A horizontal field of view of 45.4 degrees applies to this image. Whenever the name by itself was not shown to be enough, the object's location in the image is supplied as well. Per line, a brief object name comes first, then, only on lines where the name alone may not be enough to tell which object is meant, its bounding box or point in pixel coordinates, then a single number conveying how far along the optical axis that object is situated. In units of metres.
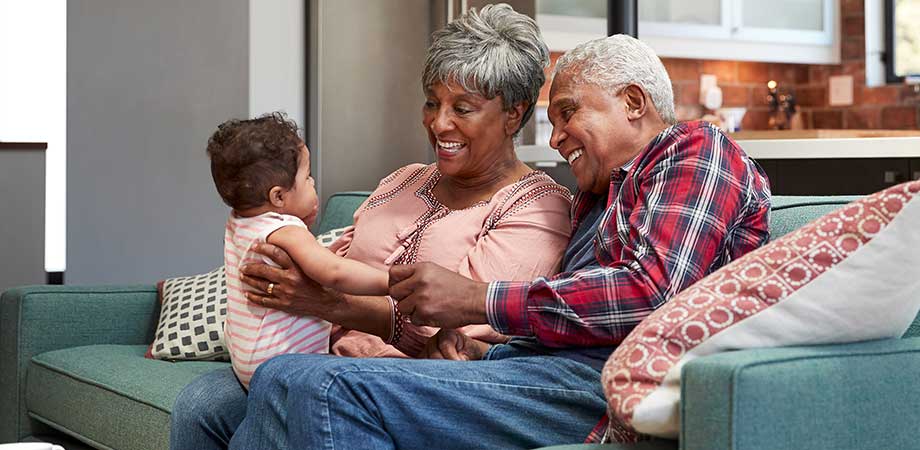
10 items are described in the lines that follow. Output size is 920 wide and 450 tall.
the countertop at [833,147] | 2.99
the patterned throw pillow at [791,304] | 1.28
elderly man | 1.52
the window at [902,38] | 5.60
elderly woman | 1.90
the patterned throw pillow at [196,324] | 2.60
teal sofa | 1.20
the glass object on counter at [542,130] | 5.70
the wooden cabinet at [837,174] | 3.04
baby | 1.87
